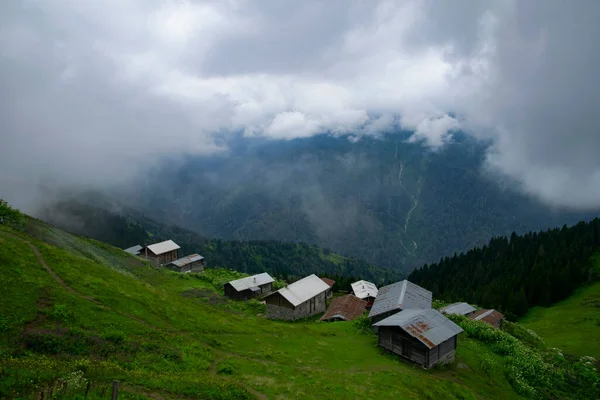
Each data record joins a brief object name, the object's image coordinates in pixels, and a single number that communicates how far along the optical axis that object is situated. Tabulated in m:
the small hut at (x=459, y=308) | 72.65
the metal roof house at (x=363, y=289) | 93.38
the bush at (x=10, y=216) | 53.81
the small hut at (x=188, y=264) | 121.46
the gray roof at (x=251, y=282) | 87.94
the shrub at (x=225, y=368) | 28.58
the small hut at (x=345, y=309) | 67.75
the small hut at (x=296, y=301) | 73.38
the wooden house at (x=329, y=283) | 92.72
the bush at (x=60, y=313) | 29.11
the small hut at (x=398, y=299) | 54.16
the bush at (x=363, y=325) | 52.57
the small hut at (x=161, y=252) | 122.91
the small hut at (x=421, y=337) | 40.59
